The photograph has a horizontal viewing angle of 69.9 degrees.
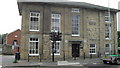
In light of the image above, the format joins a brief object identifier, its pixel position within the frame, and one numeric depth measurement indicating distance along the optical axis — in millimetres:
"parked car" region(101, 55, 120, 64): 9217
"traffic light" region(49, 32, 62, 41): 10139
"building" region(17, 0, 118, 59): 11940
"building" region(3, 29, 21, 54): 23062
